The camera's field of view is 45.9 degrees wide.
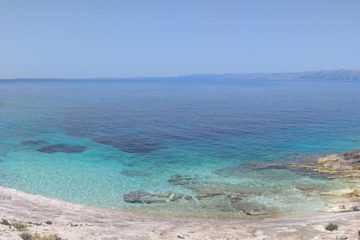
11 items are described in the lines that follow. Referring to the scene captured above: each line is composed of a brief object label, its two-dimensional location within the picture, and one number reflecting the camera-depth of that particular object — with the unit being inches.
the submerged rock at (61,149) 2829.7
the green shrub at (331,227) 1322.3
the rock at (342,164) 2298.5
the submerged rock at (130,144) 2903.5
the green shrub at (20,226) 1221.9
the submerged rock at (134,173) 2278.9
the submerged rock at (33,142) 3041.3
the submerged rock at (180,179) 2145.7
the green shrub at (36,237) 1122.7
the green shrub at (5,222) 1252.8
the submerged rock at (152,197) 1884.8
